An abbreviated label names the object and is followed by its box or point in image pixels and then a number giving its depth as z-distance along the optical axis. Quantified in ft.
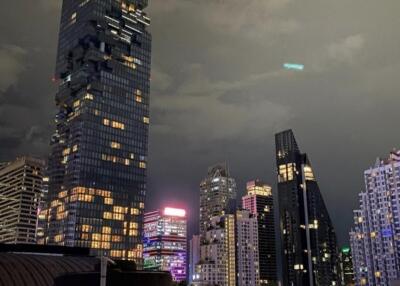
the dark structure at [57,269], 233.12
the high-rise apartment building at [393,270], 643.04
